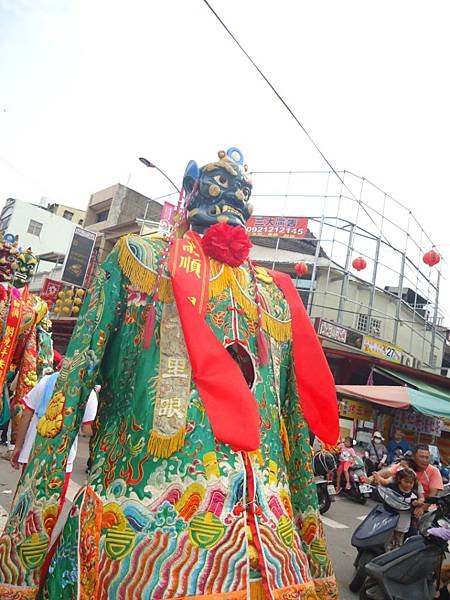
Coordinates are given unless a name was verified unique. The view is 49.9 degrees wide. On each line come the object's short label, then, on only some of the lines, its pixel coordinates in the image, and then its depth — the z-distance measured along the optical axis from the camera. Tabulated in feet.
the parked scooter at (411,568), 13.09
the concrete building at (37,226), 88.84
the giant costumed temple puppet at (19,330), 13.17
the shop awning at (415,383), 44.21
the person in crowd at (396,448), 37.47
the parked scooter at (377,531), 15.31
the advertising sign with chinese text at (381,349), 48.37
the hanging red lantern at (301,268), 49.96
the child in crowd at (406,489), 16.37
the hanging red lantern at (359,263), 53.67
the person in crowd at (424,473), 19.60
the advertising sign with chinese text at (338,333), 45.21
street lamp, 45.55
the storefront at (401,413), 33.42
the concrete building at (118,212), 73.10
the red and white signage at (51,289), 64.28
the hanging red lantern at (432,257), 48.08
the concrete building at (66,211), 109.70
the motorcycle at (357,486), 29.75
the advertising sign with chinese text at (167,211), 52.39
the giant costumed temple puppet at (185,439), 3.98
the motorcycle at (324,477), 24.07
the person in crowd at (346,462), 30.35
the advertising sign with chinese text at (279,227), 54.95
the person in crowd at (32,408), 11.84
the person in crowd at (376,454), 34.24
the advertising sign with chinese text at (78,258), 59.98
